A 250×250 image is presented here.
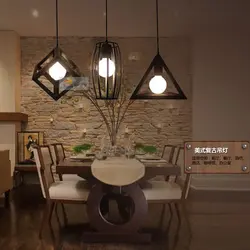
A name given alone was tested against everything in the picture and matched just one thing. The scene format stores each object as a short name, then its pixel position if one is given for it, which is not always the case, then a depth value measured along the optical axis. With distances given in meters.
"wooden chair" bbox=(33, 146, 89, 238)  3.28
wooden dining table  3.07
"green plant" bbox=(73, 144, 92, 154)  4.41
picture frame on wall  6.53
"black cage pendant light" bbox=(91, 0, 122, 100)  3.60
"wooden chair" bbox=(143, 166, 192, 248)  3.29
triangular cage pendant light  3.66
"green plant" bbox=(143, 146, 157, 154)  4.49
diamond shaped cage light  3.87
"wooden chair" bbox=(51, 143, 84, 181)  4.37
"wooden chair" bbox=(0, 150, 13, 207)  4.53
